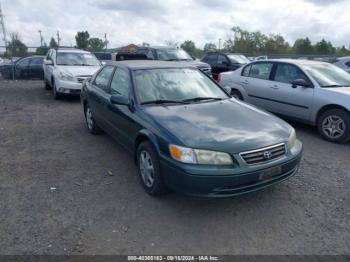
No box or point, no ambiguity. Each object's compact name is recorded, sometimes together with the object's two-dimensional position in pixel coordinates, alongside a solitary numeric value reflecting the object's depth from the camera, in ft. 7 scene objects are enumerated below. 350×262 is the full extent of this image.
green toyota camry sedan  10.43
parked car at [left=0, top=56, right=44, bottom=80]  50.34
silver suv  31.35
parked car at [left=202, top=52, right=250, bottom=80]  49.17
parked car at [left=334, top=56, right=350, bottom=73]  36.99
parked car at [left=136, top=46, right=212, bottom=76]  41.66
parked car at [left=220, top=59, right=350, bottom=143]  19.39
